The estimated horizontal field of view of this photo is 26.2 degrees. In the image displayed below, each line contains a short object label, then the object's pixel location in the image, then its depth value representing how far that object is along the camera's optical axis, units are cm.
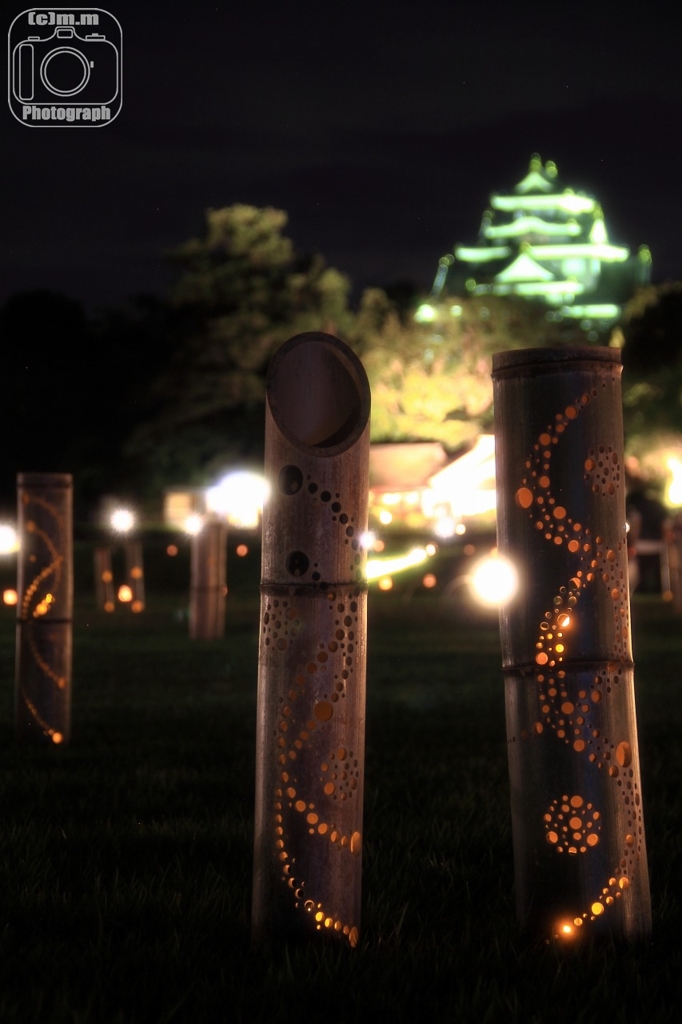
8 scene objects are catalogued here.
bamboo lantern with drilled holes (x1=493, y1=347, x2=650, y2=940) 362
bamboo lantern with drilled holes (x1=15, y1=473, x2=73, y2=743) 759
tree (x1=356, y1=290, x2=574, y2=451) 4759
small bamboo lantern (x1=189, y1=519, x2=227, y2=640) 1623
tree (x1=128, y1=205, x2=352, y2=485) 5053
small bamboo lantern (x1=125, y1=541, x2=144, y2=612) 2420
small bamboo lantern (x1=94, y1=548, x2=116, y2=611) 2375
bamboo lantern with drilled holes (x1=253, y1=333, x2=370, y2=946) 354
